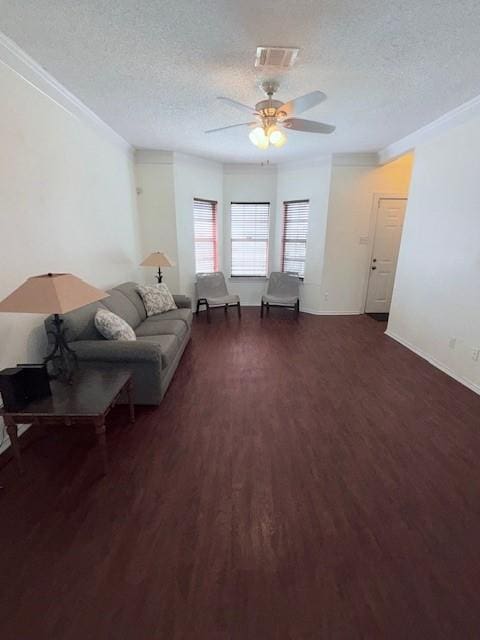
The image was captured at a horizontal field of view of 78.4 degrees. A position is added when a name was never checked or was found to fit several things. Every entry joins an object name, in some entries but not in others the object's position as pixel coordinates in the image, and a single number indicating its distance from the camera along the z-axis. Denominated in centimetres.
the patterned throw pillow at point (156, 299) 384
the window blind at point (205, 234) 527
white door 495
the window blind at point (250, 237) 563
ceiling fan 221
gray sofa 237
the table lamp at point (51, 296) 167
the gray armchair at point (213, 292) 507
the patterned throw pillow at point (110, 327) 255
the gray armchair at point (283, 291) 517
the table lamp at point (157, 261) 419
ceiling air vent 194
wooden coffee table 170
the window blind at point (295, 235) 534
